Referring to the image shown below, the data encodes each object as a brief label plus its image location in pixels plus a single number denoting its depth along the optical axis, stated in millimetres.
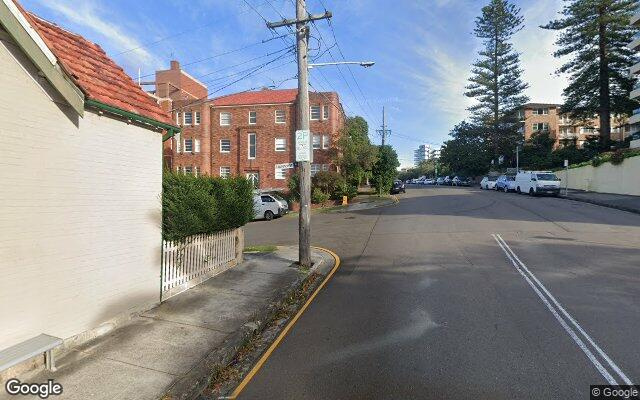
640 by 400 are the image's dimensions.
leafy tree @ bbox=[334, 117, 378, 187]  35719
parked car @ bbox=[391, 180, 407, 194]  42656
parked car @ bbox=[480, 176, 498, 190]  44250
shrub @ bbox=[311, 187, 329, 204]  32781
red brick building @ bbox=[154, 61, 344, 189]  40562
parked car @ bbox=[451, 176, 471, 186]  65312
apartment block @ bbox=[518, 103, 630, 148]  80062
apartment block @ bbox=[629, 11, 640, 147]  40625
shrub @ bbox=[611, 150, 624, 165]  29289
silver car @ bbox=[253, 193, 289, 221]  25391
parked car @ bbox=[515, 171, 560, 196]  30338
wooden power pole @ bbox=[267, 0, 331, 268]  10703
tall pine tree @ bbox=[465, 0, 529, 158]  60000
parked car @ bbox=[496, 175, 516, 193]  37281
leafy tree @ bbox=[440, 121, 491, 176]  66812
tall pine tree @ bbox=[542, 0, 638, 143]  42656
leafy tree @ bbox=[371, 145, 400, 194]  39562
